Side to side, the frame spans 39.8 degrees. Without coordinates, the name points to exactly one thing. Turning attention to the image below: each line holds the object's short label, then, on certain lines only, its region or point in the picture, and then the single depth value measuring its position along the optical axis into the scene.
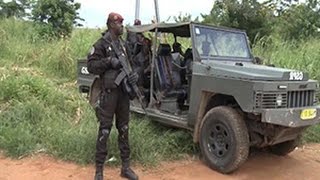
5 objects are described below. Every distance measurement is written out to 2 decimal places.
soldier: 4.82
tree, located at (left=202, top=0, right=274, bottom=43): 16.64
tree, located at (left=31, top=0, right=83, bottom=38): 15.89
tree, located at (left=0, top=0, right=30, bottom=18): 19.99
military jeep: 5.05
